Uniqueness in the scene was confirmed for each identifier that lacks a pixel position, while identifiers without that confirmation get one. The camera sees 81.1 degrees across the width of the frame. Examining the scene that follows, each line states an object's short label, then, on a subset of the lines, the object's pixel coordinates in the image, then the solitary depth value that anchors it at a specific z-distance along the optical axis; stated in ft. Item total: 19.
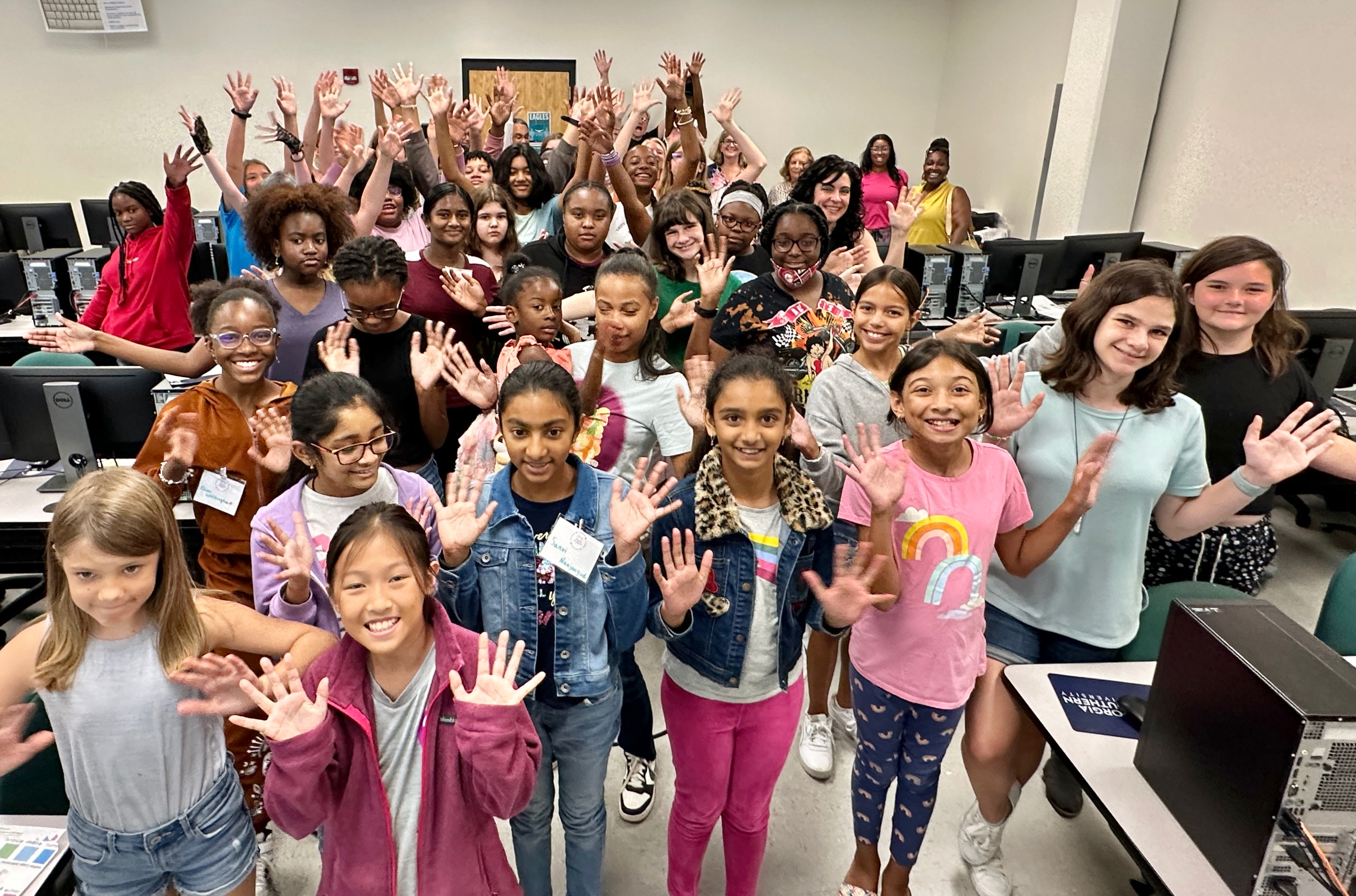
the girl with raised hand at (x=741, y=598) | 5.21
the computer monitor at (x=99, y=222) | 19.84
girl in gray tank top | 4.29
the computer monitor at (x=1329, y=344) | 10.42
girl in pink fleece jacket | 4.16
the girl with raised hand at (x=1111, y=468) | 5.83
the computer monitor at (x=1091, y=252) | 15.31
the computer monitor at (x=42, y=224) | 17.69
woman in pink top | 19.89
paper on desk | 4.21
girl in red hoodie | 10.55
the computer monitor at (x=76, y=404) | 8.13
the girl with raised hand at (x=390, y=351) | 7.30
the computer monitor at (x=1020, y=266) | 14.62
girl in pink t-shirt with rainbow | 5.45
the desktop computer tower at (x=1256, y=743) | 3.76
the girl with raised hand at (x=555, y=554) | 5.01
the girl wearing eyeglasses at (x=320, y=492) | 5.42
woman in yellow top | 21.12
